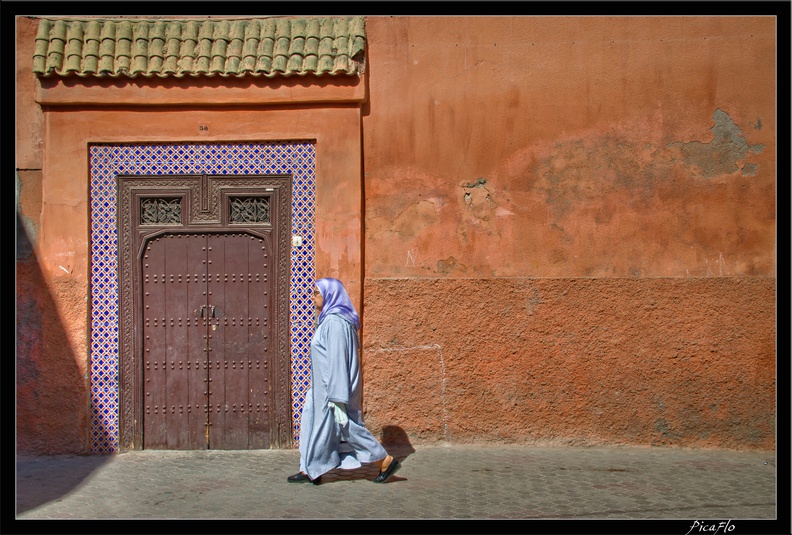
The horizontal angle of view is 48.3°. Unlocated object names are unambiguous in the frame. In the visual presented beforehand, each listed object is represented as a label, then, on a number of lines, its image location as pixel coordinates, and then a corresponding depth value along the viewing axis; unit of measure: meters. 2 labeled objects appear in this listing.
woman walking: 6.12
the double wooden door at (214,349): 7.42
